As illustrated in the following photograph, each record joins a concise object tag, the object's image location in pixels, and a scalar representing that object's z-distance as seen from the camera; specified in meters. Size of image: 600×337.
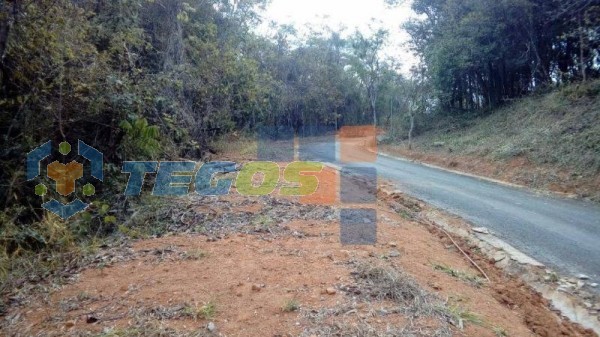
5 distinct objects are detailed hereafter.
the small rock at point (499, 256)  5.07
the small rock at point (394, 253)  4.42
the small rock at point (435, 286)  3.73
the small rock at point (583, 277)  4.35
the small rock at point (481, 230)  6.03
